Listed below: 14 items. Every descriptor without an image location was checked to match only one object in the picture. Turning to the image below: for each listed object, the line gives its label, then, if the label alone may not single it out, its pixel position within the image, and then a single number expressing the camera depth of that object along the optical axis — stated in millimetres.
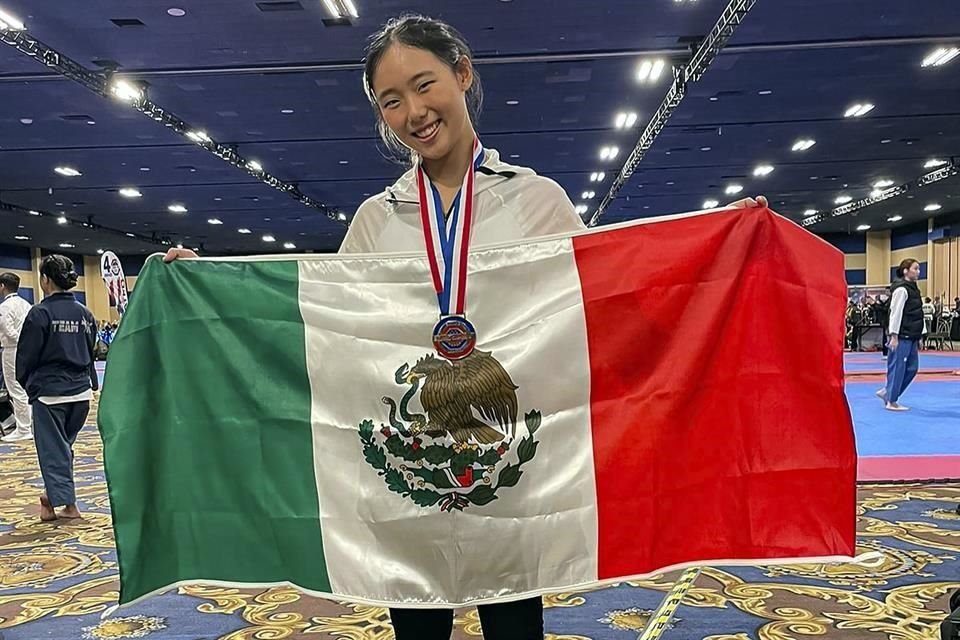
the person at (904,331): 6746
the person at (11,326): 5992
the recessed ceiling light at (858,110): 11023
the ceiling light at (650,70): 8977
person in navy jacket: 3926
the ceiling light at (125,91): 8934
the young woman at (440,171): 1253
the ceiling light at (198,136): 11345
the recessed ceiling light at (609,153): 13469
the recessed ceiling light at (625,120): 11281
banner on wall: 8414
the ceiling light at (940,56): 8766
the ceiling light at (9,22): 7129
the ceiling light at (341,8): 6906
